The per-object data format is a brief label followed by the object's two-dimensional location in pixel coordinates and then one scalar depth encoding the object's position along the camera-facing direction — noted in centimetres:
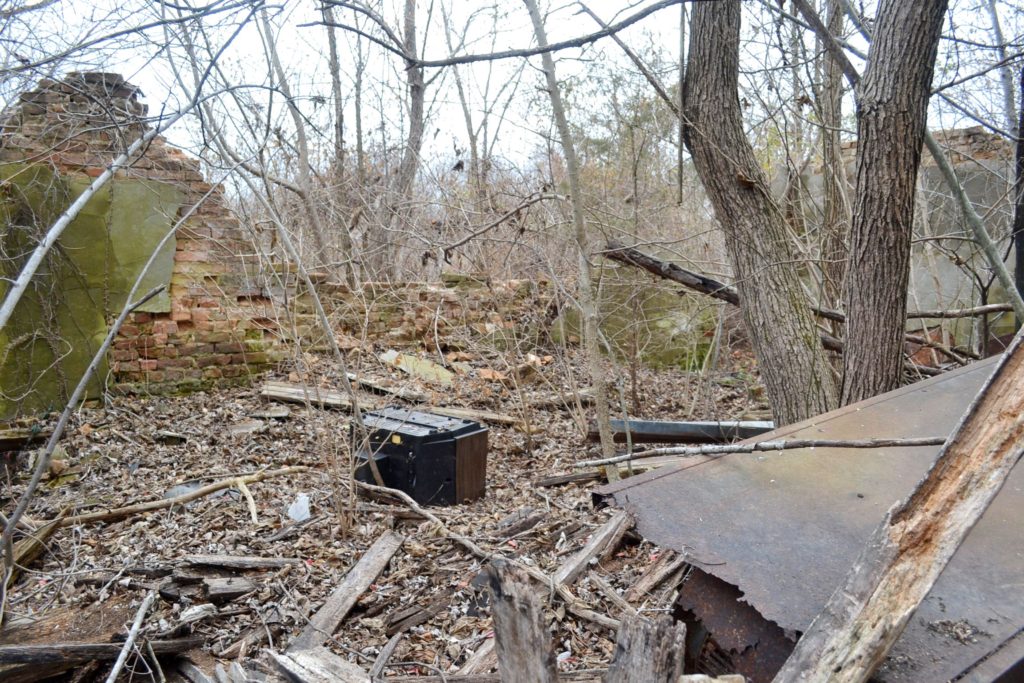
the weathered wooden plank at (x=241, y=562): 367
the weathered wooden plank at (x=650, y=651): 141
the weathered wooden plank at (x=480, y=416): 630
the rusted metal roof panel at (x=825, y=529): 143
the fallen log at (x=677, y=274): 497
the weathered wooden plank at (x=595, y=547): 319
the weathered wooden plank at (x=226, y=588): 343
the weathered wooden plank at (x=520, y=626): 161
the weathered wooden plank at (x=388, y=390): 684
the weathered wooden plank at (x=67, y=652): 271
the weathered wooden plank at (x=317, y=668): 243
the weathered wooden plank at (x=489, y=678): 237
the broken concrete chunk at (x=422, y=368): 743
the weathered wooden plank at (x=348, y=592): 318
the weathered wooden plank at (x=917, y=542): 130
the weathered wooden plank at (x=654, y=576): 271
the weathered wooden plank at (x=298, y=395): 646
